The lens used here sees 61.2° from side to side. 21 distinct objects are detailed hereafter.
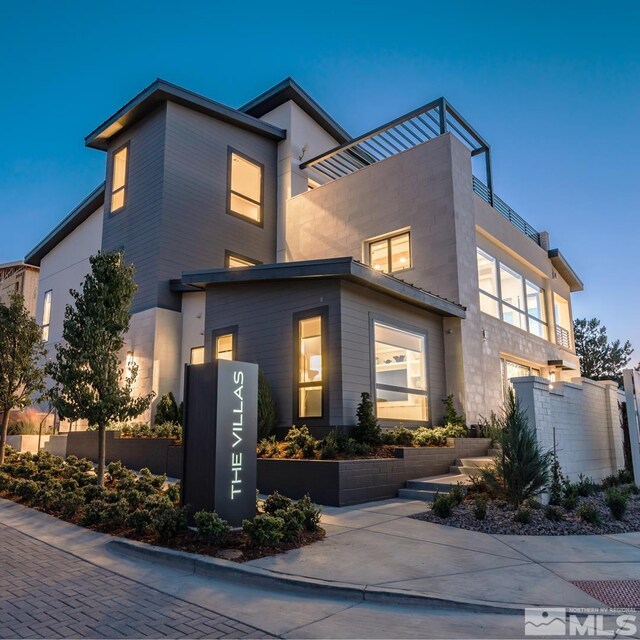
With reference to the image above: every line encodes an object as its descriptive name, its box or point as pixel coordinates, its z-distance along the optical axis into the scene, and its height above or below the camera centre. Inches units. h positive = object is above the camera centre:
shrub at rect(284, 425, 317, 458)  377.7 -18.8
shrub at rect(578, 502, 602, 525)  285.9 -52.2
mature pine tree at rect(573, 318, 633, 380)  1429.6 +168.1
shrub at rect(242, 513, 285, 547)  229.0 -47.9
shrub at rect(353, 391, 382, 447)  404.5 -8.2
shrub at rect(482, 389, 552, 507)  303.3 -26.5
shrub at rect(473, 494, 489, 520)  286.0 -49.2
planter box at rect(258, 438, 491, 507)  339.0 -39.2
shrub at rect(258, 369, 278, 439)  442.5 +3.8
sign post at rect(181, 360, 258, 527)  247.1 -10.8
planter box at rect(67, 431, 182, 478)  447.5 -30.2
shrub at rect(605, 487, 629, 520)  300.7 -49.9
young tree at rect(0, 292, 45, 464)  477.1 +54.1
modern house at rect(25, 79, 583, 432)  458.3 +193.5
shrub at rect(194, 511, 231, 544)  227.5 -45.8
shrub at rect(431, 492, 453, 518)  297.1 -49.5
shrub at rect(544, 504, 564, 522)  289.4 -52.8
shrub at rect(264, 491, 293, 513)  273.0 -43.5
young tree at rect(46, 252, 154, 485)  352.8 +40.3
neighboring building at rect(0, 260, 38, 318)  1085.8 +278.0
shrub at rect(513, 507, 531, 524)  278.4 -51.6
